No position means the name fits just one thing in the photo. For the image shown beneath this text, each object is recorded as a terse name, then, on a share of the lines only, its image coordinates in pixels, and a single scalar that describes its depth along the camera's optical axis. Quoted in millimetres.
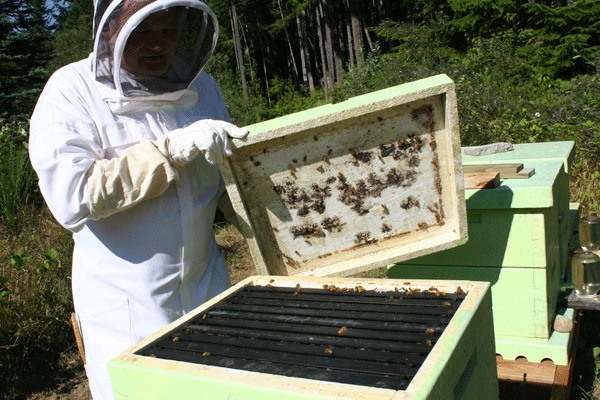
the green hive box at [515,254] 2121
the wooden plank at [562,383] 2096
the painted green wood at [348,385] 1041
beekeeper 1722
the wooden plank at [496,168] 2320
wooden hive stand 2111
